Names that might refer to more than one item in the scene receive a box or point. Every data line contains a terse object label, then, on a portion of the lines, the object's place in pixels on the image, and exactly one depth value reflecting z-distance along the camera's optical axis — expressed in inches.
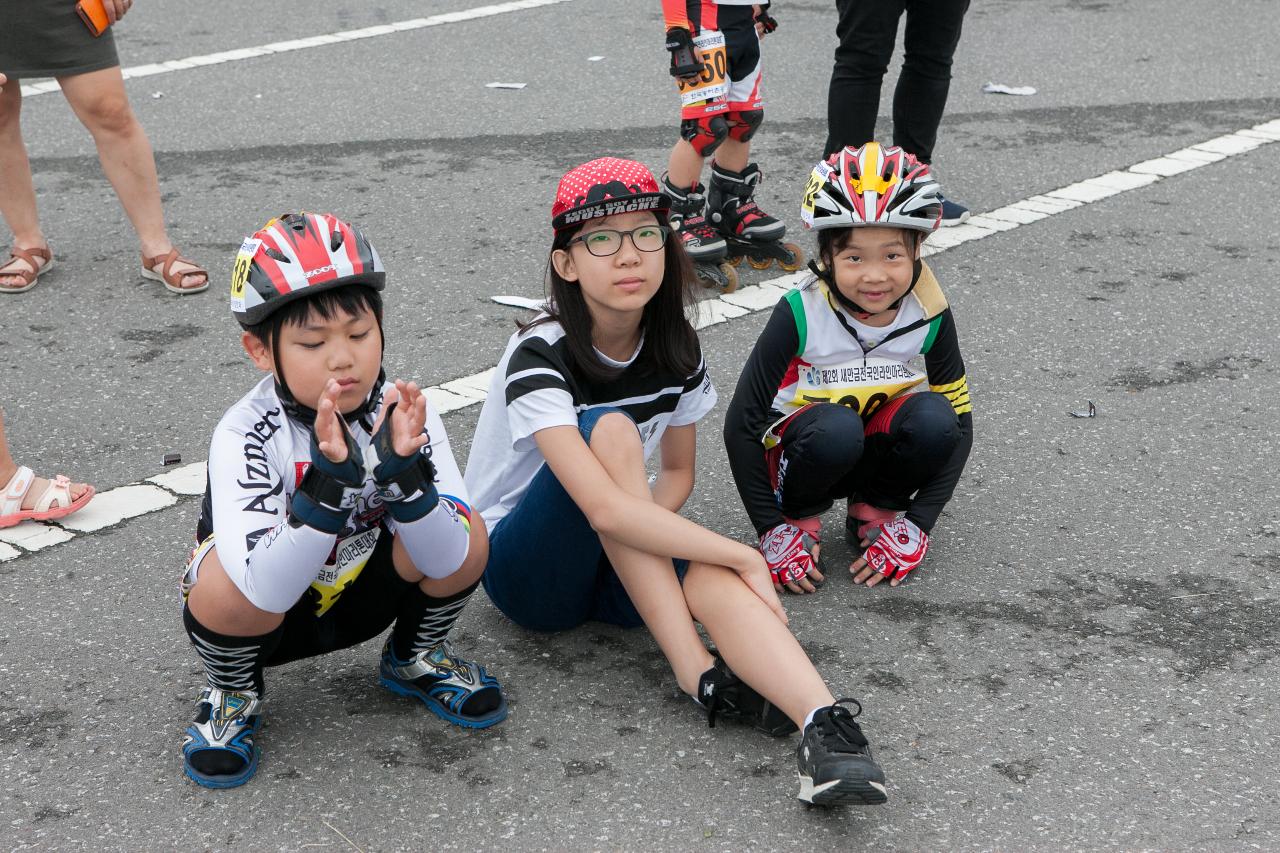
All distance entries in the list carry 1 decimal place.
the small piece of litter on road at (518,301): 213.6
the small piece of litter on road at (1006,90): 338.6
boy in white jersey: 98.8
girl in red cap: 115.1
